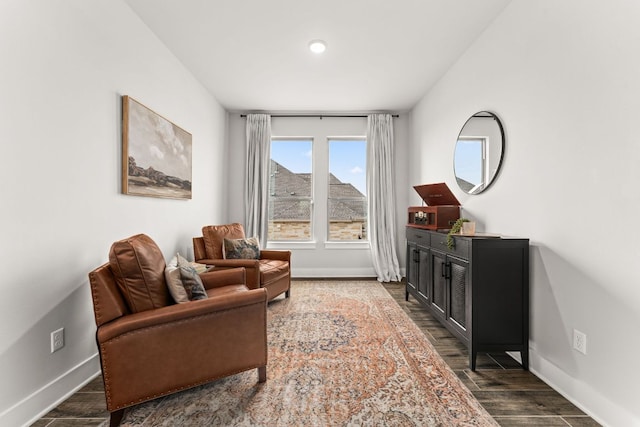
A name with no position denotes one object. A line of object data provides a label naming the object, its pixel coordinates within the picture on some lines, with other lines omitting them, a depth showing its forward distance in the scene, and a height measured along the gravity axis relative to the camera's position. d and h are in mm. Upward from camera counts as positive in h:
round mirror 2617 +599
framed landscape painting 2439 +549
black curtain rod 5043 +1641
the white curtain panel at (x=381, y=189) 4930 +423
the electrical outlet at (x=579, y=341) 1772 -734
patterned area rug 1653 -1090
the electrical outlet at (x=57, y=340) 1794 -759
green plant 2562 -132
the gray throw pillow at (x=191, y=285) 1987 -468
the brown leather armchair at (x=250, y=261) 3240 -543
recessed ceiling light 2961 +1664
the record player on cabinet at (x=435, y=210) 3148 +60
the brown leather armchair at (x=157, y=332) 1570 -655
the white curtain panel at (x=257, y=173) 4902 +659
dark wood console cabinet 2182 -573
